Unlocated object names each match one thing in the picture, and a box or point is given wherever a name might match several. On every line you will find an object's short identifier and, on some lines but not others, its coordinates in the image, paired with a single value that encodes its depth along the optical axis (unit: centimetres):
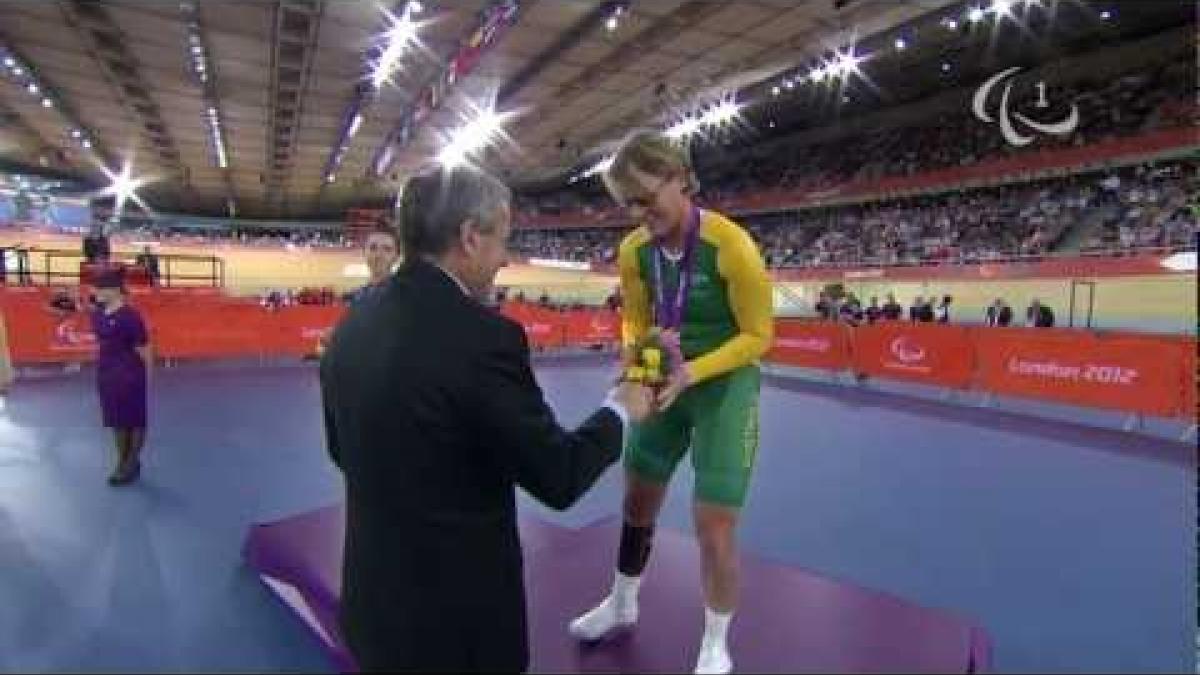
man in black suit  118
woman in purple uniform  489
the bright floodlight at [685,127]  2227
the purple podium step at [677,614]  240
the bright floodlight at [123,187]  3353
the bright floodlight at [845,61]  1641
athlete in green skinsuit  219
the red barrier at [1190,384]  685
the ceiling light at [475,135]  2272
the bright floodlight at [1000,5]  1382
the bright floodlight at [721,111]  2109
